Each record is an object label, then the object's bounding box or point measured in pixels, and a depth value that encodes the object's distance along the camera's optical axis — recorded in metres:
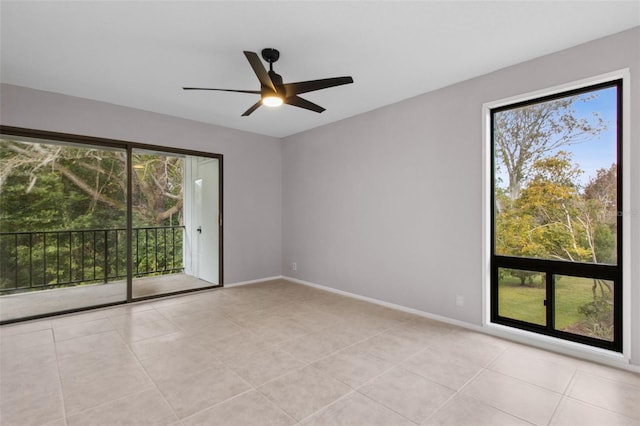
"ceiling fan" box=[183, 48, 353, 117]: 2.55
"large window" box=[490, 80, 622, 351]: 2.60
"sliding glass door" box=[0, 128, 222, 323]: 3.80
